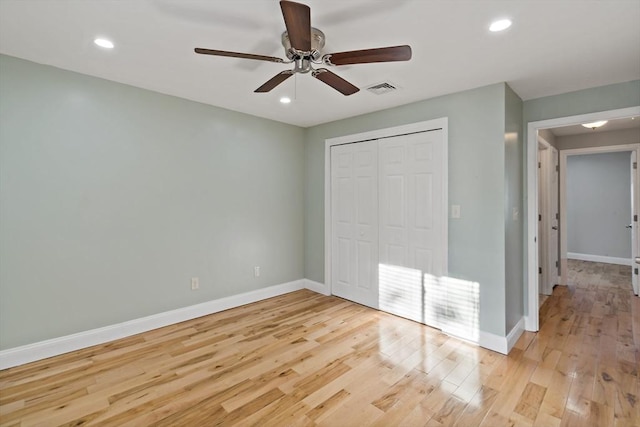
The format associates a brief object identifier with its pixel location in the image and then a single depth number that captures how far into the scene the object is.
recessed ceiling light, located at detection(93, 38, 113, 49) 2.18
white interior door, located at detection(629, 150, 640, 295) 4.42
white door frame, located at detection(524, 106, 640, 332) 3.27
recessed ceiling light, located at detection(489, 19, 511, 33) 1.89
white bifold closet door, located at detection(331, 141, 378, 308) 3.89
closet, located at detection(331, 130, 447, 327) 3.29
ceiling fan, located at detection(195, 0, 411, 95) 1.45
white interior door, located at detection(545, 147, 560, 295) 4.61
